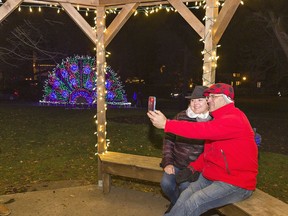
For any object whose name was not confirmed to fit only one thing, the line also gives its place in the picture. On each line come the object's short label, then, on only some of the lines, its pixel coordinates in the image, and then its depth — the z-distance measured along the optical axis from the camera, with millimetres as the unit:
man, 2029
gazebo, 2871
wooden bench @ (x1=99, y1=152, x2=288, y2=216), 2163
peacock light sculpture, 13507
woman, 2677
